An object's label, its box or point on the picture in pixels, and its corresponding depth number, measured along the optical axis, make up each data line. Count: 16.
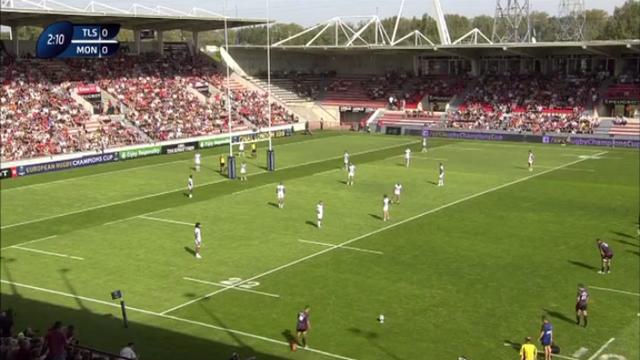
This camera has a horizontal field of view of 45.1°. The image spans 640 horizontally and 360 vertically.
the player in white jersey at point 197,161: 52.59
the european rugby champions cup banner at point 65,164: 52.06
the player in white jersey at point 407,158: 54.21
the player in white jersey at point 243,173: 49.13
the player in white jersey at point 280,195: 39.34
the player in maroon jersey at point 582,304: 22.05
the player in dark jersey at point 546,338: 19.62
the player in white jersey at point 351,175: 46.28
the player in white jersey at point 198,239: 30.03
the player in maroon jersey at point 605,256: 27.25
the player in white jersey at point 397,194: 40.38
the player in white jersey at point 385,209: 36.34
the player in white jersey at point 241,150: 59.37
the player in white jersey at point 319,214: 34.66
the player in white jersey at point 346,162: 52.12
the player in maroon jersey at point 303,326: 20.92
